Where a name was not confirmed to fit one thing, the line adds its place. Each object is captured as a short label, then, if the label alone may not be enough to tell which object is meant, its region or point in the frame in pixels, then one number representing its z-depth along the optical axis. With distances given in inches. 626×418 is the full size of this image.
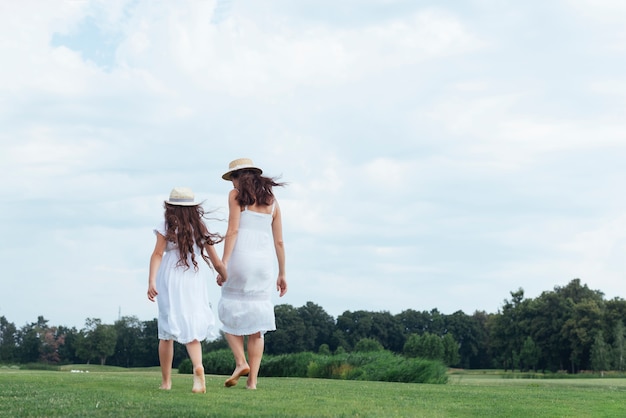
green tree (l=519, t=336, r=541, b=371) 2625.5
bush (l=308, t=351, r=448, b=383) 693.9
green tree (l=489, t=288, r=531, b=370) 2780.5
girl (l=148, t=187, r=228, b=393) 370.3
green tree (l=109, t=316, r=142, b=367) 2765.7
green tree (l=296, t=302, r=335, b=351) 2667.3
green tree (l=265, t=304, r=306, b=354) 2576.3
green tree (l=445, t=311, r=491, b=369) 3196.4
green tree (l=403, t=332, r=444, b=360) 2605.8
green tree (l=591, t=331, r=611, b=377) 2150.6
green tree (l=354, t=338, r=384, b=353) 2409.0
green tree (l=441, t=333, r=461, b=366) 2714.1
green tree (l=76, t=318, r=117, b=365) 2677.2
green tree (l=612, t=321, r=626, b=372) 2126.0
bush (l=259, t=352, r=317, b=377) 806.5
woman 382.0
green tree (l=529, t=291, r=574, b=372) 2630.4
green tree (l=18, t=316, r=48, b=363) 2994.6
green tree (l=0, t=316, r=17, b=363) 3041.3
